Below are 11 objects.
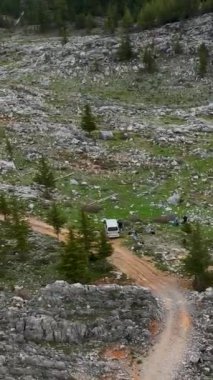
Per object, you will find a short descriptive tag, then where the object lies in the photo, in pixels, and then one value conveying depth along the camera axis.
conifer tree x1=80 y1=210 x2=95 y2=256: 44.73
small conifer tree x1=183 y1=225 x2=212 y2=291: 41.38
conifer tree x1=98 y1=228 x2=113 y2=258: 44.16
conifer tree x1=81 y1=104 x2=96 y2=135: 73.38
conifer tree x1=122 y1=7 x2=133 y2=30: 111.69
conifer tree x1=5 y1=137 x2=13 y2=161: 65.56
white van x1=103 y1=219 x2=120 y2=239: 49.81
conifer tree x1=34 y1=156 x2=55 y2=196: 57.88
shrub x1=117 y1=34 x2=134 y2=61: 99.94
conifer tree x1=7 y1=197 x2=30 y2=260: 44.09
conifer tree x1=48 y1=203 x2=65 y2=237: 47.45
